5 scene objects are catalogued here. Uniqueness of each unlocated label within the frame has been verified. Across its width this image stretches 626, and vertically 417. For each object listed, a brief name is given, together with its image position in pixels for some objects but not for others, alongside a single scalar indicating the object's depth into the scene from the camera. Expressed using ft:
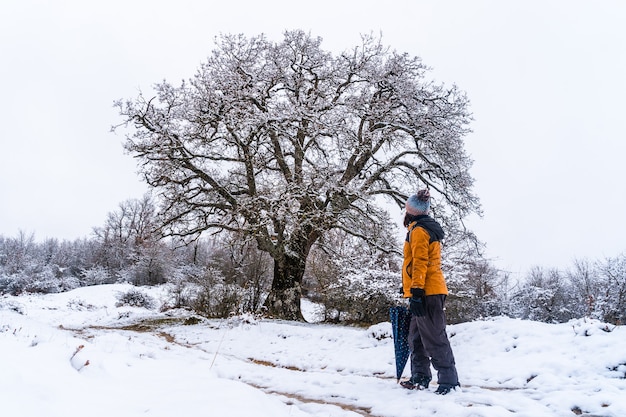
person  12.71
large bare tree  35.45
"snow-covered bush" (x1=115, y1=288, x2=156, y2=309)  66.12
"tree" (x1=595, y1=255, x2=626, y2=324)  50.49
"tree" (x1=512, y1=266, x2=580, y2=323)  64.18
